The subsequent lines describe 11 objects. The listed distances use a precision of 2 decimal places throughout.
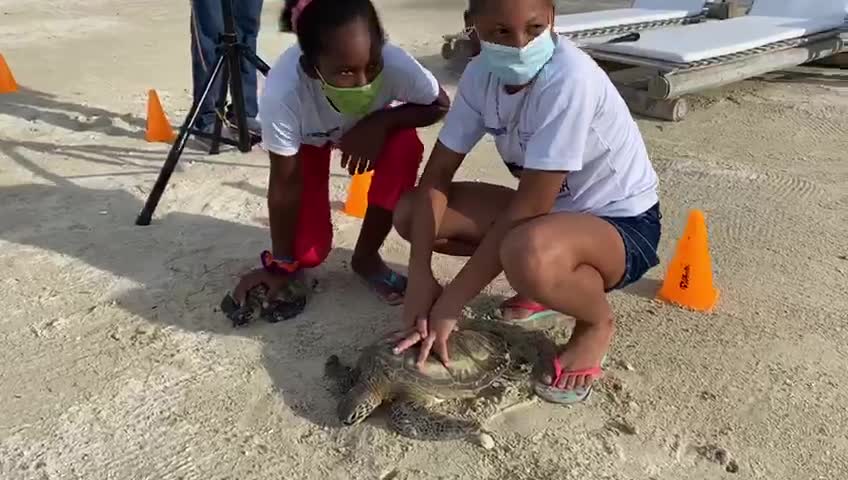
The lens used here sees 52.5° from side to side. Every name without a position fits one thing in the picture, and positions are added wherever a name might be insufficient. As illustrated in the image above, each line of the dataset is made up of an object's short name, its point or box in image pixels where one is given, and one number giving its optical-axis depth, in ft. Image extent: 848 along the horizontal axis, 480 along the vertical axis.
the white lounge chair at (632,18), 18.08
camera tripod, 10.75
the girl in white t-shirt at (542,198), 6.60
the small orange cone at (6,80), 17.34
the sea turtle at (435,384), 6.75
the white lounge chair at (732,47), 14.99
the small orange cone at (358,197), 11.06
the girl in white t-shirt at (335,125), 7.42
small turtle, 8.44
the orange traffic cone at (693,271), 8.50
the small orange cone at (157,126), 14.26
